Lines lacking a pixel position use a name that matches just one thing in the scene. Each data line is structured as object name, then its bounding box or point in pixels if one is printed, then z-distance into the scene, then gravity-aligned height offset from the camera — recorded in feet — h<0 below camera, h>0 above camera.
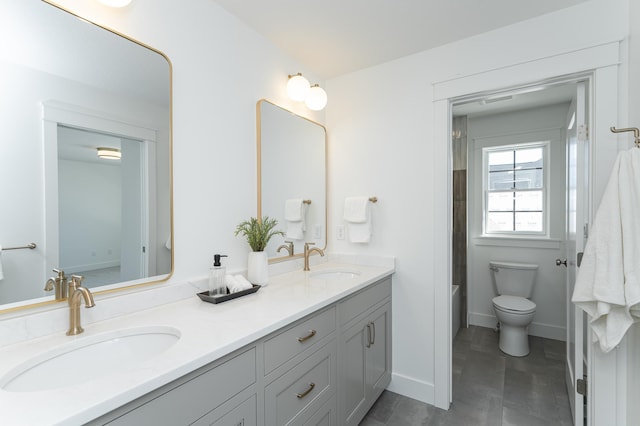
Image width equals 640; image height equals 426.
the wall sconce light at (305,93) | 6.86 +2.72
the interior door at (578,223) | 5.59 -0.28
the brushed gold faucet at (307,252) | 7.22 -1.02
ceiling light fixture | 3.89 +2.68
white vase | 5.52 -1.06
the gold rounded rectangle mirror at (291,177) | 6.37 +0.77
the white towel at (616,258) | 4.38 -0.73
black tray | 4.50 -1.31
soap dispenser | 4.79 -1.07
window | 10.59 +0.72
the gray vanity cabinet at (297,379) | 2.79 -2.08
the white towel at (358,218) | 7.46 -0.20
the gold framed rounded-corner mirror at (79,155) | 3.26 +0.69
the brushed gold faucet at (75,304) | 3.38 -1.04
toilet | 8.71 -2.83
